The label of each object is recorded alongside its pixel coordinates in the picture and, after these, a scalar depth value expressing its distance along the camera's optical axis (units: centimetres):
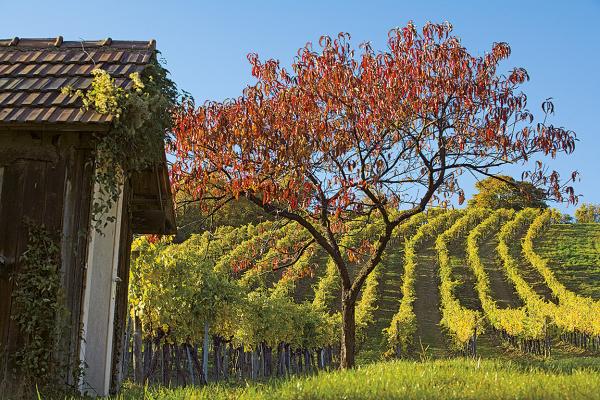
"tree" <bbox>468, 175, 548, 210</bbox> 7588
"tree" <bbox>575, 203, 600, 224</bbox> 10688
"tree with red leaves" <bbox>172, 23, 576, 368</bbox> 1157
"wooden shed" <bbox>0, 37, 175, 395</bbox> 688
